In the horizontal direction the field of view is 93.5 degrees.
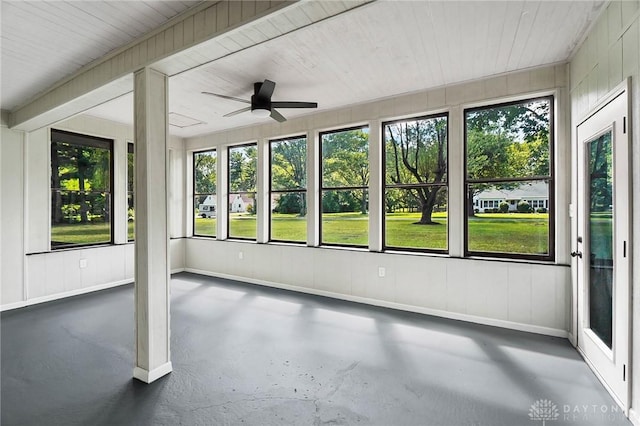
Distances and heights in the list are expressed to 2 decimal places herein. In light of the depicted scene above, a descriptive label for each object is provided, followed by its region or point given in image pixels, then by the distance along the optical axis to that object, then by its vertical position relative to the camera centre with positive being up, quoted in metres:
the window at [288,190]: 5.26 +0.41
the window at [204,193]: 6.47 +0.44
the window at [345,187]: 4.68 +0.40
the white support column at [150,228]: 2.49 -0.12
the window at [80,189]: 4.83 +0.41
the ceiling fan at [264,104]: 3.45 +1.27
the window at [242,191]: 5.91 +0.44
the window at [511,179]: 3.48 +0.38
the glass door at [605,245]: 2.09 -0.29
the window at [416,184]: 4.06 +0.39
